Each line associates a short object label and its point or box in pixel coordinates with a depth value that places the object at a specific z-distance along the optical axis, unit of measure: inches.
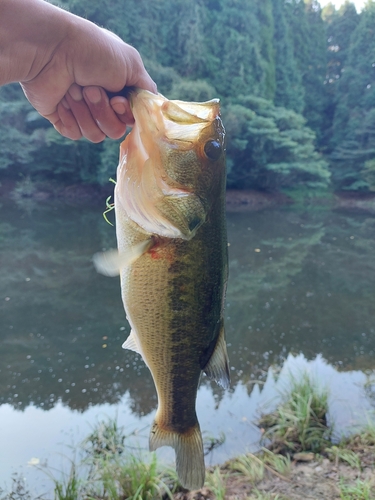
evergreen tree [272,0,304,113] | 972.6
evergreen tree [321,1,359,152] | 1083.9
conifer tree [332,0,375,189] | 890.7
